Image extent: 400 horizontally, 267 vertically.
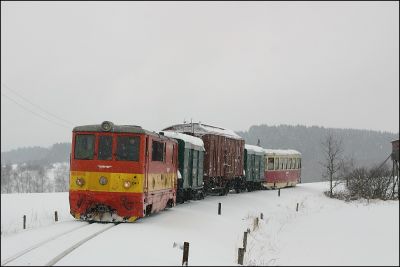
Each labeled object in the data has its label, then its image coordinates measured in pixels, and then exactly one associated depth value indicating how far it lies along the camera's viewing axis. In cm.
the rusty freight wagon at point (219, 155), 2506
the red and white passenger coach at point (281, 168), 3912
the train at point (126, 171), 1354
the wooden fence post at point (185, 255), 957
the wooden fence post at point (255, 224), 1878
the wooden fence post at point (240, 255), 1158
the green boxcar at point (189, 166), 1969
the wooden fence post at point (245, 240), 1372
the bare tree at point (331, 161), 4036
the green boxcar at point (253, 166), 3331
